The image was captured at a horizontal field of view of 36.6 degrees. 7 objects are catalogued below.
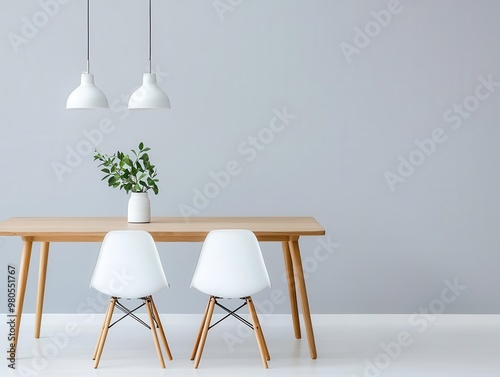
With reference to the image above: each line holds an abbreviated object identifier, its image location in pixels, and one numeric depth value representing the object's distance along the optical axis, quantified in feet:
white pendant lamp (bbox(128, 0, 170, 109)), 14.58
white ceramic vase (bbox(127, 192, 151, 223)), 14.85
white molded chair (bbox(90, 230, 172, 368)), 13.21
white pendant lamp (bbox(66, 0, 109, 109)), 14.66
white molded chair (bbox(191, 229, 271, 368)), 13.28
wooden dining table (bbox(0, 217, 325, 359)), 13.71
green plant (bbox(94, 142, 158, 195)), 14.79
